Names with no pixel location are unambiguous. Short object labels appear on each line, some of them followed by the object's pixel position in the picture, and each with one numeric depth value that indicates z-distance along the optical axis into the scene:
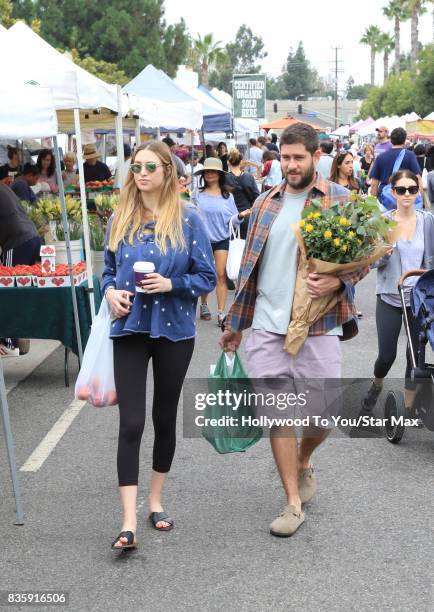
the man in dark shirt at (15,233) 8.55
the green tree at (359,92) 196.25
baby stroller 5.90
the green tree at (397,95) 71.88
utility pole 140.15
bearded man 4.76
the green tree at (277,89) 175.34
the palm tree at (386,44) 119.61
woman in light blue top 10.67
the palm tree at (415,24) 72.81
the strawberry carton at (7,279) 8.21
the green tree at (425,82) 53.62
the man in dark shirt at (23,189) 11.46
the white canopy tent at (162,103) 15.35
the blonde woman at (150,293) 4.58
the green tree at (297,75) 173.38
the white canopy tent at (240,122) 30.67
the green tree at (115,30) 45.59
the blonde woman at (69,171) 16.67
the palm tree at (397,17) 91.38
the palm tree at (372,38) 120.62
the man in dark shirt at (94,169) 16.86
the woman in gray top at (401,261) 6.51
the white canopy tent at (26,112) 6.31
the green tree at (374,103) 88.56
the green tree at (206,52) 85.56
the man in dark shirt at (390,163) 13.31
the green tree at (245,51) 158.00
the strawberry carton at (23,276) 8.21
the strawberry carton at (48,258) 8.19
